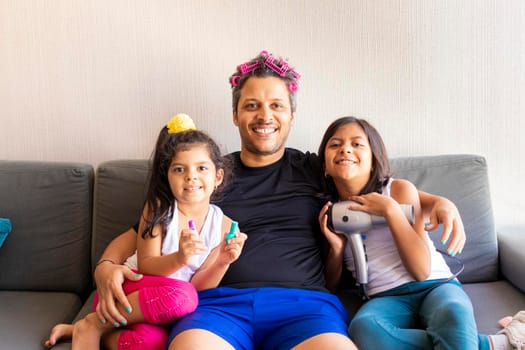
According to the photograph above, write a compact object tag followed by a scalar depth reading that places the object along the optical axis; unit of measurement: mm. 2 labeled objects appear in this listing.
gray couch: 1842
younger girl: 1397
